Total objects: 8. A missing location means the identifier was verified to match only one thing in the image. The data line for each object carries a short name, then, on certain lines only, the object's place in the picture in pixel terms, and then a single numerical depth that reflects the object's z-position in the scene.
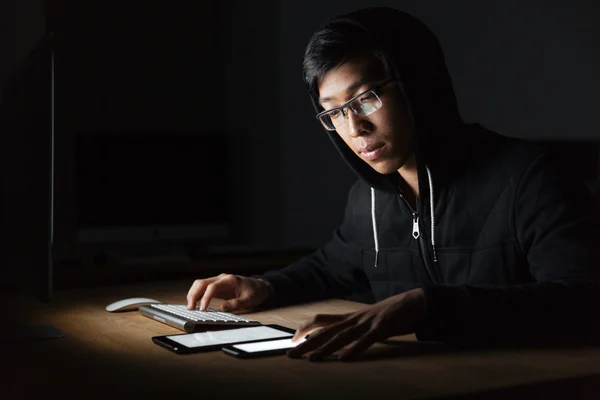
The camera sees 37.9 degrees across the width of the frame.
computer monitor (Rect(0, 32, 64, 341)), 1.51
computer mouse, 2.03
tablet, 1.55
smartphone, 1.49
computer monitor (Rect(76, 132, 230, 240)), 3.79
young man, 1.76
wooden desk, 1.25
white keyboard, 1.75
